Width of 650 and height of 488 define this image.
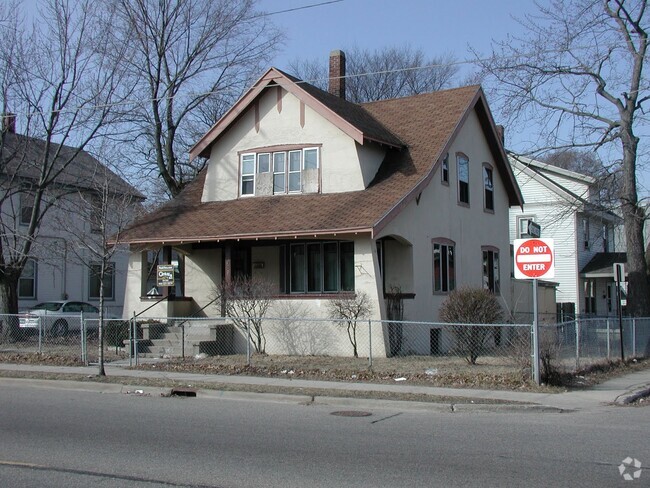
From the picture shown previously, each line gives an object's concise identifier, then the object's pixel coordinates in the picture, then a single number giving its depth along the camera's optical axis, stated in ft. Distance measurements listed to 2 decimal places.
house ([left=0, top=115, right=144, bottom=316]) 80.12
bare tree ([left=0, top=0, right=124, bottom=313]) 78.07
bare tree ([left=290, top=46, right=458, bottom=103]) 155.63
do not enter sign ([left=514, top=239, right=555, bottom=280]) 43.14
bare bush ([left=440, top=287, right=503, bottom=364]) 55.93
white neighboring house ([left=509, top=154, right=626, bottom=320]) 121.70
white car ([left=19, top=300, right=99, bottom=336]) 70.13
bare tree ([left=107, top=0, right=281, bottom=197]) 92.17
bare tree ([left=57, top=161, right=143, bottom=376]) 52.03
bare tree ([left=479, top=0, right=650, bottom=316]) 78.74
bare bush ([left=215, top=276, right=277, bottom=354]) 64.13
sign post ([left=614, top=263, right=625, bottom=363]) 59.88
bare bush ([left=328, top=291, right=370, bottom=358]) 61.21
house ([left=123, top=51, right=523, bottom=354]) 64.95
